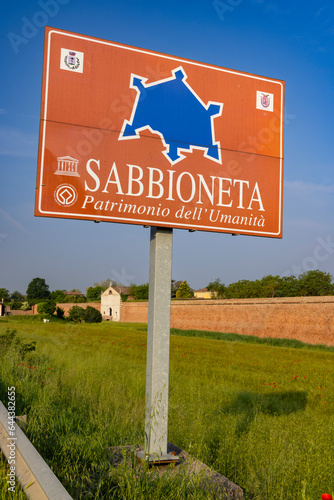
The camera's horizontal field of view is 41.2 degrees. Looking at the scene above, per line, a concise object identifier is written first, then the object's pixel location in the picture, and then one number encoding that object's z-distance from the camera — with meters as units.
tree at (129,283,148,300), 96.19
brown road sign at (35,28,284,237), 4.47
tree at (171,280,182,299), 109.57
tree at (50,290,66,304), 99.50
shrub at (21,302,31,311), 98.00
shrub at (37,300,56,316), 62.66
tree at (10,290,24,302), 145.91
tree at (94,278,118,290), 124.39
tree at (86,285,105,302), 113.19
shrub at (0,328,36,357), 10.88
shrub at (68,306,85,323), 56.04
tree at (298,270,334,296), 59.21
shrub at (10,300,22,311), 109.81
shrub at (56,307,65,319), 65.46
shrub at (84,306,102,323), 56.72
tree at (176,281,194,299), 94.56
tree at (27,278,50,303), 136.12
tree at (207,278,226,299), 97.94
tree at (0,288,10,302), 133.77
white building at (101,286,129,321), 73.19
